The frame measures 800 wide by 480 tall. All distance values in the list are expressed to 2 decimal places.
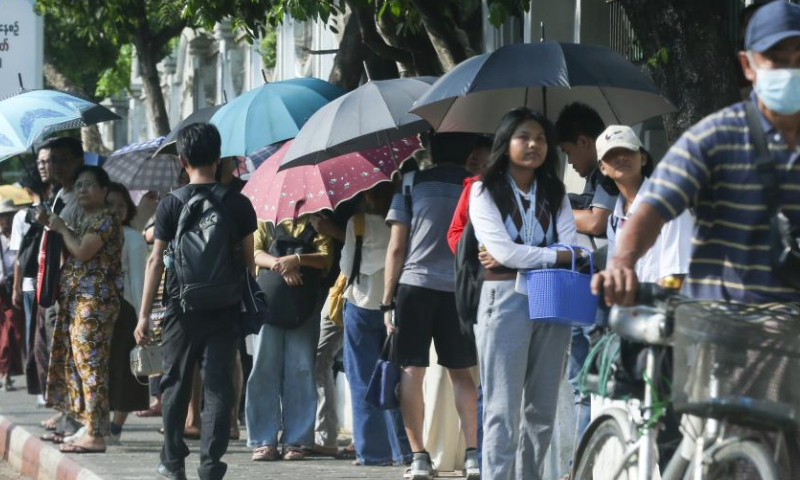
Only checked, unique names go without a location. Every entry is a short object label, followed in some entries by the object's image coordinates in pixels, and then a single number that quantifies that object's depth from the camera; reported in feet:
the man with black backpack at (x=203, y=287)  55.31
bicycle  29.84
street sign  107.45
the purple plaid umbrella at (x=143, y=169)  93.15
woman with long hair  47.80
